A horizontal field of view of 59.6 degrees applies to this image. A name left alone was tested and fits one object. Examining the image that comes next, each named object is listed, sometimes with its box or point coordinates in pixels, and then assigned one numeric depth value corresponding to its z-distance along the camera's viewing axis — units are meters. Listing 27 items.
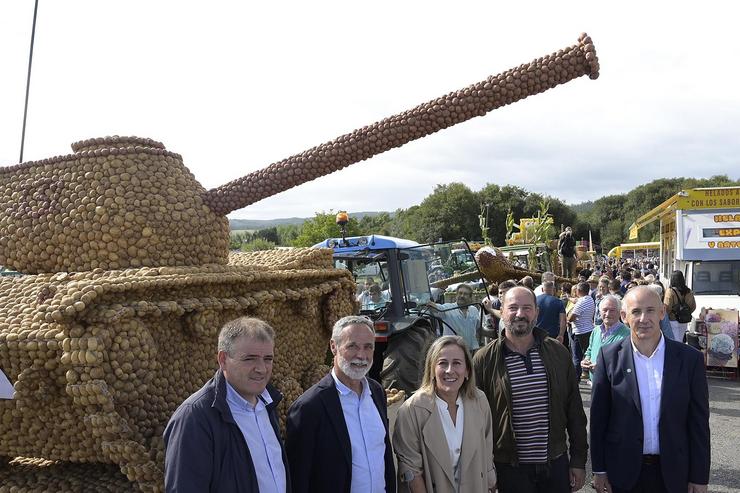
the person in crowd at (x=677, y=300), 8.39
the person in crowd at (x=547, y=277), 8.32
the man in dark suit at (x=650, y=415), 3.13
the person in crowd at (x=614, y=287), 8.55
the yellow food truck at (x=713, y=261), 8.91
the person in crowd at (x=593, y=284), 11.72
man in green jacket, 3.28
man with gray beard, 2.70
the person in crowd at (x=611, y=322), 5.49
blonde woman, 2.93
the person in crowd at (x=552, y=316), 7.73
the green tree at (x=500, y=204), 52.78
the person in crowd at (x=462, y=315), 6.81
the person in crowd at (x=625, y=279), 13.00
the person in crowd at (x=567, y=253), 18.53
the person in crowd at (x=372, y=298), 6.61
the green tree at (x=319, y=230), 26.56
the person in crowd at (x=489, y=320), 7.77
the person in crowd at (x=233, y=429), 2.21
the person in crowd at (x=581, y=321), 8.44
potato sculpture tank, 3.01
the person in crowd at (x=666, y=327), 6.38
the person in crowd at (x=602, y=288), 9.56
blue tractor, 5.98
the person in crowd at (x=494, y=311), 7.69
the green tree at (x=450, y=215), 50.69
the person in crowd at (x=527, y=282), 9.75
